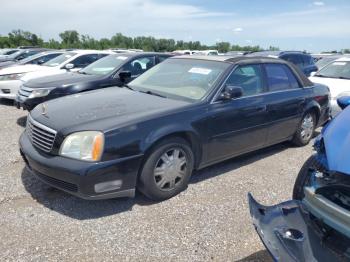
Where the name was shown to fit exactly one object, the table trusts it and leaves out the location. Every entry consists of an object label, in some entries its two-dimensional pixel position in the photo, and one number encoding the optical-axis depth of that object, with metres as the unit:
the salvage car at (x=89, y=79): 6.48
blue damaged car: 1.99
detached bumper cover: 2.03
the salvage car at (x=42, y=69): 8.72
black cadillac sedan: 3.21
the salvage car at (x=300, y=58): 11.94
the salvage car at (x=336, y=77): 7.04
